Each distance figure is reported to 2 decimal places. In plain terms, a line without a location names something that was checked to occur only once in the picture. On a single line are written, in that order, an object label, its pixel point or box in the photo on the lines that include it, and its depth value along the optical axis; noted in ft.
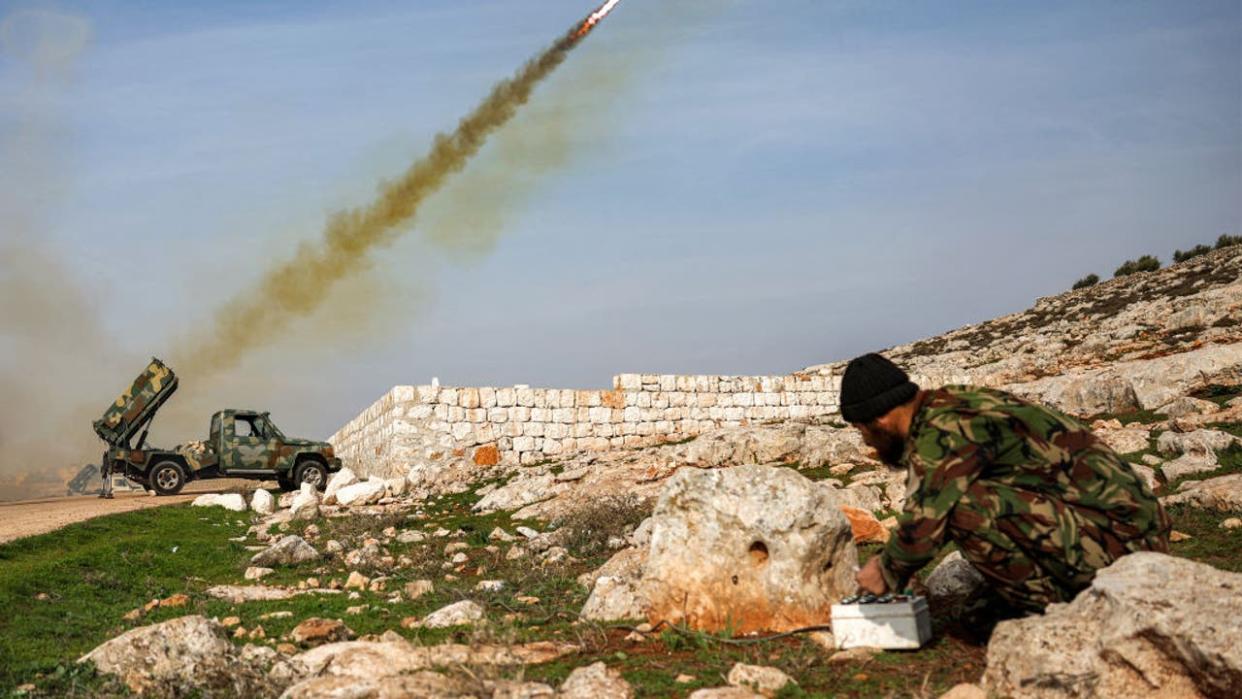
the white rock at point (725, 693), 14.78
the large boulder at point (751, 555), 19.69
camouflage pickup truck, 73.61
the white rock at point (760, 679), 15.52
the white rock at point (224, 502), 58.70
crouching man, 14.97
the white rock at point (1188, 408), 42.88
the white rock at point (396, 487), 60.80
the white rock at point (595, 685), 15.26
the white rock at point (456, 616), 22.84
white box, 16.92
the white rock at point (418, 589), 28.40
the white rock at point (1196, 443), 34.34
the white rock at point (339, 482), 62.00
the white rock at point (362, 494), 58.34
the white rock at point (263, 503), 59.06
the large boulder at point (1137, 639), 12.94
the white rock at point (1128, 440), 37.83
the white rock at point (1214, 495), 26.66
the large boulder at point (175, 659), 17.69
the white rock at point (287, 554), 36.35
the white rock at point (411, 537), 41.56
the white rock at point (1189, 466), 32.59
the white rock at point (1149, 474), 32.50
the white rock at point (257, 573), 34.04
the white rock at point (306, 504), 52.75
